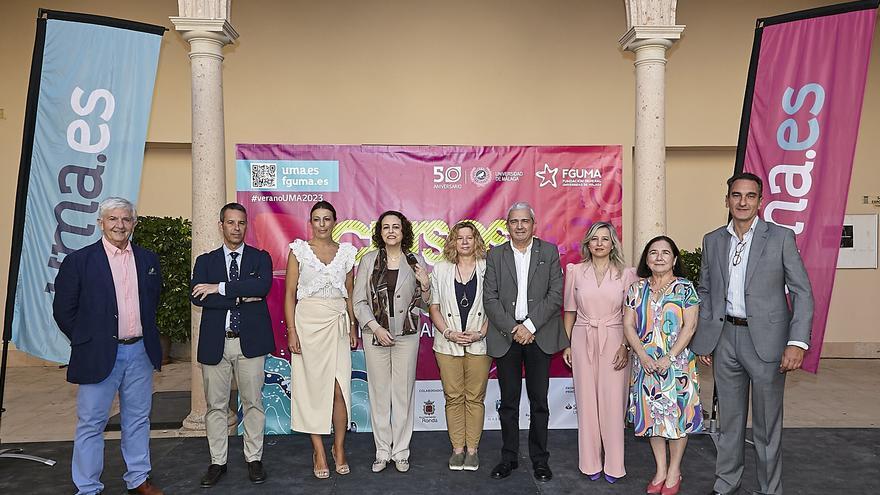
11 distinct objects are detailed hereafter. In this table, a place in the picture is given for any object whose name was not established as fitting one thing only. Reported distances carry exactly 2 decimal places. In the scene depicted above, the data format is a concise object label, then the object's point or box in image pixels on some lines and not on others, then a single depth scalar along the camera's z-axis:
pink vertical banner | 4.18
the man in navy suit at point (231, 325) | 3.97
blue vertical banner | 4.21
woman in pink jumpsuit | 4.03
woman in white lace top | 4.12
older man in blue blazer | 3.59
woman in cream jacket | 4.16
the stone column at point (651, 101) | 4.98
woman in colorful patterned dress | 3.78
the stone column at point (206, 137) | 4.93
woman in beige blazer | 4.14
